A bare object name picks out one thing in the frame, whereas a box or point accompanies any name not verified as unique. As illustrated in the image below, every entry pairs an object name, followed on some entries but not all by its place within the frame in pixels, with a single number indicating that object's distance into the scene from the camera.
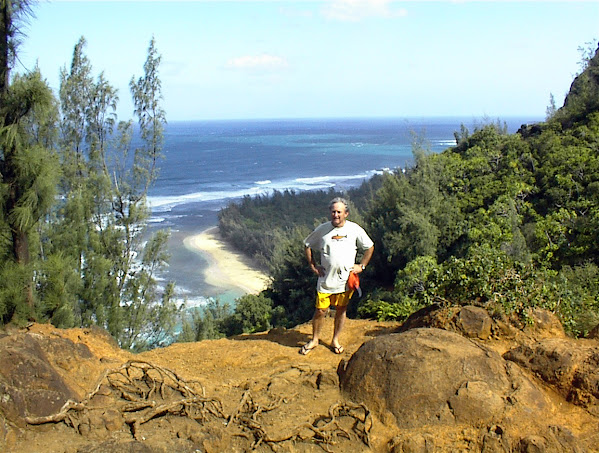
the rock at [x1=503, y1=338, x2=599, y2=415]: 4.81
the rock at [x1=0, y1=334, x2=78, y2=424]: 3.84
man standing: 6.10
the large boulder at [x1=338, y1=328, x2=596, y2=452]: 4.28
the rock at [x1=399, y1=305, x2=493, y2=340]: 6.19
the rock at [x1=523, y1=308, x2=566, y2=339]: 6.24
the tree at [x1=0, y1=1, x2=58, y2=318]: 7.77
